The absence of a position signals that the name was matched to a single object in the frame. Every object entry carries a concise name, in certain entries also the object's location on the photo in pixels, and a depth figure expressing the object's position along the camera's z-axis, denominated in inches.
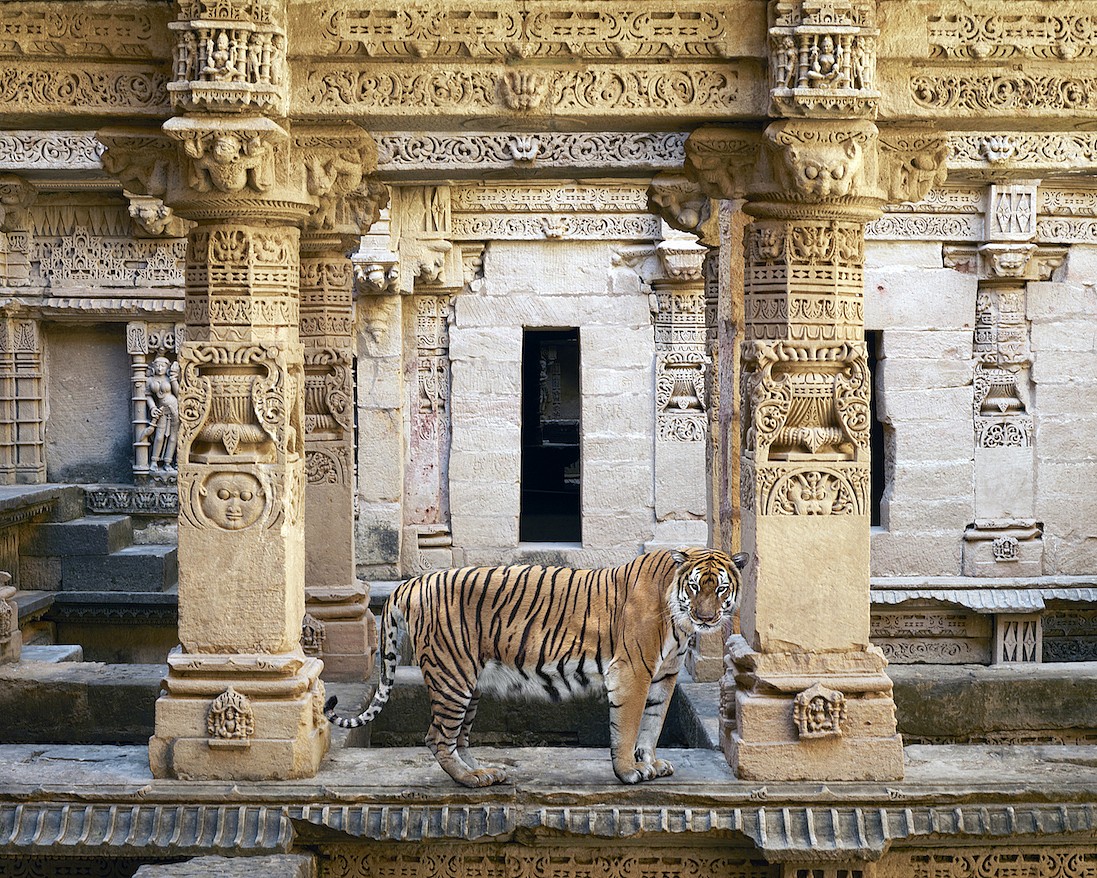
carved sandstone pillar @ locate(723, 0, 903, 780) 195.6
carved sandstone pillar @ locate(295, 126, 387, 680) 263.6
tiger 191.9
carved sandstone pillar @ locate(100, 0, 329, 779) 196.1
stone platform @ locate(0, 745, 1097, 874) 188.7
